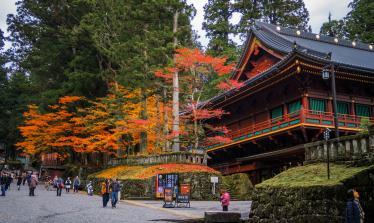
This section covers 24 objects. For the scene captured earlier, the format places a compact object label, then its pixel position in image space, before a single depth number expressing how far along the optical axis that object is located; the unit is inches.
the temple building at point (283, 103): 969.5
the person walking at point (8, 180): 1080.7
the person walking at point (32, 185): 1028.5
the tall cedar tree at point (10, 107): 2235.5
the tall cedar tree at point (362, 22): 2034.9
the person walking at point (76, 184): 1304.0
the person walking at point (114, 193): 754.8
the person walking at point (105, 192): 767.1
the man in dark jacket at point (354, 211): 367.6
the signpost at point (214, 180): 964.0
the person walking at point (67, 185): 1294.9
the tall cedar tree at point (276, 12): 2135.8
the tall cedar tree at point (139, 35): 1147.3
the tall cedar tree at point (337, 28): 2225.6
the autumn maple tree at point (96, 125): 1258.6
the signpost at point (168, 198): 772.6
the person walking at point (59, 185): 1071.6
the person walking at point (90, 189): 1175.9
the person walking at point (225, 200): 671.1
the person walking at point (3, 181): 992.4
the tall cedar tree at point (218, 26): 1982.0
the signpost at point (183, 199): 783.1
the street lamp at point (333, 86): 769.6
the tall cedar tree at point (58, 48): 1518.2
